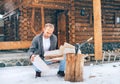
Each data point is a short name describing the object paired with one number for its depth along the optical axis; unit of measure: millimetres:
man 6070
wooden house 13336
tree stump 5754
